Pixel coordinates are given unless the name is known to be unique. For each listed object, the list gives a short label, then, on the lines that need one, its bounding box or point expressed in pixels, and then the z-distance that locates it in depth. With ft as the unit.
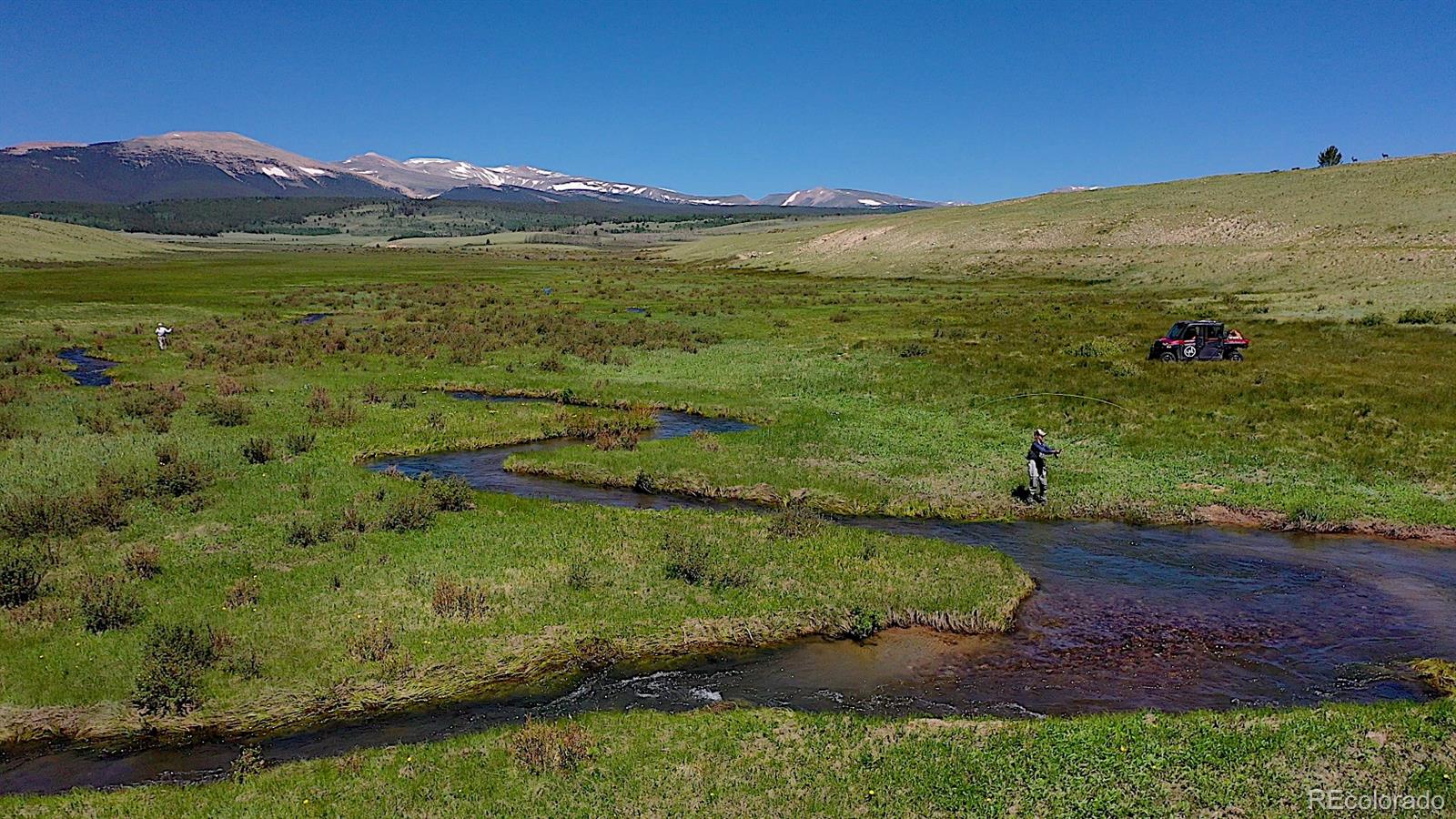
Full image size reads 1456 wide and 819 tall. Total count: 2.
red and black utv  135.74
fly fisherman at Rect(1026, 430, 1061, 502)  78.23
